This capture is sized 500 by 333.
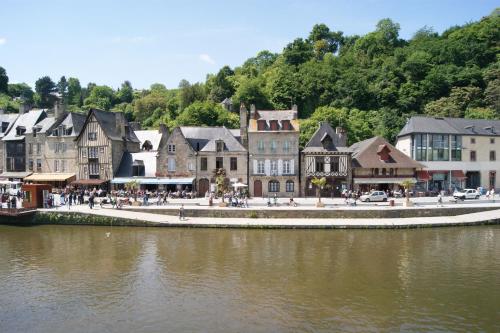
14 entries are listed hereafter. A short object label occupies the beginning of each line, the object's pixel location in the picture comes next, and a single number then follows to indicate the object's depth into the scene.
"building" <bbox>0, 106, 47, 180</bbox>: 45.56
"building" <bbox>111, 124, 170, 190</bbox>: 40.28
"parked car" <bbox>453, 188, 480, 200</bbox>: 36.91
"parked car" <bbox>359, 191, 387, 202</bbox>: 35.38
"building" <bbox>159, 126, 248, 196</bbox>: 39.81
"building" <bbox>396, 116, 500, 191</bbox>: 44.41
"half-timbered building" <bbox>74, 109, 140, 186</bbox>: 41.66
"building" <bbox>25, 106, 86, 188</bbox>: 43.56
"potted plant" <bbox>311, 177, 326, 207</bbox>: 33.28
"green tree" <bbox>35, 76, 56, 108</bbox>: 112.44
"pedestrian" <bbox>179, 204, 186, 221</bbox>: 30.43
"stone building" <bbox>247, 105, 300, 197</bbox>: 39.38
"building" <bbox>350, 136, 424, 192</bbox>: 40.28
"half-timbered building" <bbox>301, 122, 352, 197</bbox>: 39.38
